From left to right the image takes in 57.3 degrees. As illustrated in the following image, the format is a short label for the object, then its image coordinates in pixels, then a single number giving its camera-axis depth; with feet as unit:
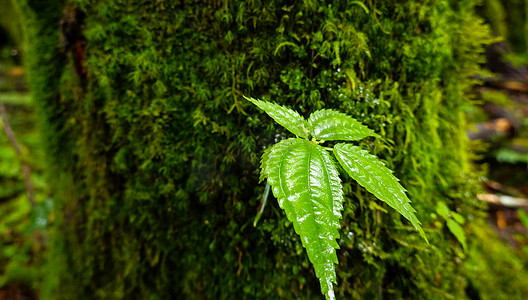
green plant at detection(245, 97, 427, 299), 0.63
